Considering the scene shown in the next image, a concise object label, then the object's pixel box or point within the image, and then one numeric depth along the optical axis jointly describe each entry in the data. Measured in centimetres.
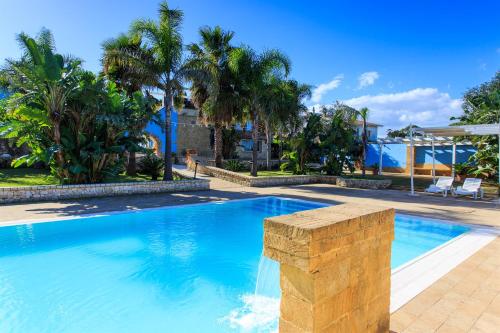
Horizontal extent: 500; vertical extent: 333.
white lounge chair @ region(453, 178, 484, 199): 1523
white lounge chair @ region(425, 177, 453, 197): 1617
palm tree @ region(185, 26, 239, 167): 2098
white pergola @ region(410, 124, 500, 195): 1415
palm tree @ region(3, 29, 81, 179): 1184
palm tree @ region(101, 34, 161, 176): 1498
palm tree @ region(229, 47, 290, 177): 1989
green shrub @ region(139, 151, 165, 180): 1867
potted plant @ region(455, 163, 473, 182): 2183
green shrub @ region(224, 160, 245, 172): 2525
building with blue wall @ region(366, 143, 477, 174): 2662
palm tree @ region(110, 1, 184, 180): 1554
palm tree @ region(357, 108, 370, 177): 2434
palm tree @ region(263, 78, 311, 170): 2003
